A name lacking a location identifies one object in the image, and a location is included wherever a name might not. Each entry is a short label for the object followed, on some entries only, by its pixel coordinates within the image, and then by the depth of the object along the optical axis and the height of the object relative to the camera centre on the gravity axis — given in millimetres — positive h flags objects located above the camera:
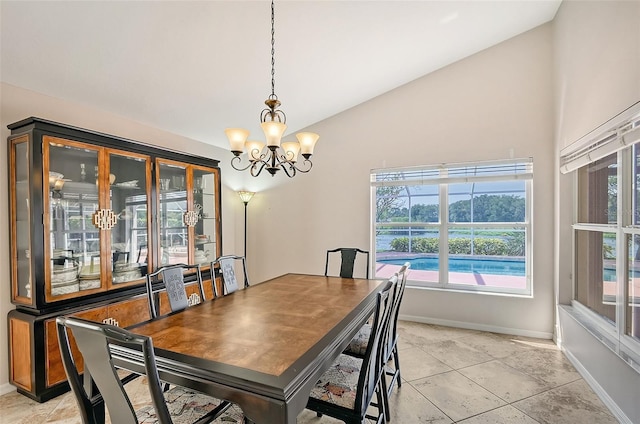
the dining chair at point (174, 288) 2007 -541
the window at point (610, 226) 2082 -163
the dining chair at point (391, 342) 2012 -993
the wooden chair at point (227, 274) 2582 -561
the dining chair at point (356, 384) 1498 -964
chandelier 2098 +486
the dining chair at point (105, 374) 1001 -592
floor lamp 4750 +188
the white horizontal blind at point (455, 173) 3590 +433
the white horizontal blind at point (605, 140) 1937 +495
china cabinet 2236 -169
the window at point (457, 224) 3646 -221
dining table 1102 -637
